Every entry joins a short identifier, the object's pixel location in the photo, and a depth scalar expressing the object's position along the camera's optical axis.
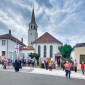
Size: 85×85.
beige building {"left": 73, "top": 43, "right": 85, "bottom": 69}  15.04
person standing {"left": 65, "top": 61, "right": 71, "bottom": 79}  9.27
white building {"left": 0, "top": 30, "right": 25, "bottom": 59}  25.77
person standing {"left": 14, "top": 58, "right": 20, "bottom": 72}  12.97
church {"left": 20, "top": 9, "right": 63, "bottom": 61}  30.20
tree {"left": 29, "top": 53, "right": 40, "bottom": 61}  23.52
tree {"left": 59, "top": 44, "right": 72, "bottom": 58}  24.86
